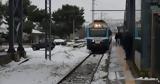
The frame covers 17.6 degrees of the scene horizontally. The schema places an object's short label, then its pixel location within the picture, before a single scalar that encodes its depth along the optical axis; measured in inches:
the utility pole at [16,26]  1317.7
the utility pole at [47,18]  1298.4
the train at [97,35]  1937.7
